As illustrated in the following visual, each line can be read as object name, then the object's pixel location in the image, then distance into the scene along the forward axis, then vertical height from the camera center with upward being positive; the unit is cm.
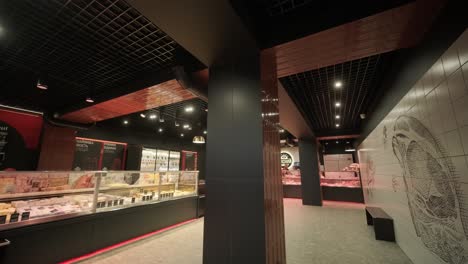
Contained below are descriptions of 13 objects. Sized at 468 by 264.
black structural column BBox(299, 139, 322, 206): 839 -33
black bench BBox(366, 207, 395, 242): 391 -132
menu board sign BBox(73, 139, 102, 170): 704 +45
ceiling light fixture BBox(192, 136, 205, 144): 757 +111
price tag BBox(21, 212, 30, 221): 273 -75
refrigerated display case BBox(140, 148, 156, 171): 894 +34
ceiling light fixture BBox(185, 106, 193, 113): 562 +178
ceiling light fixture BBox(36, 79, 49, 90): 354 +156
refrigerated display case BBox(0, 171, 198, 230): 277 -55
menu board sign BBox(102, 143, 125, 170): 789 +44
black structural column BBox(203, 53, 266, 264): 199 -3
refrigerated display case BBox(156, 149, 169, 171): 977 +36
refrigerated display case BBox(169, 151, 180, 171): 1054 +33
